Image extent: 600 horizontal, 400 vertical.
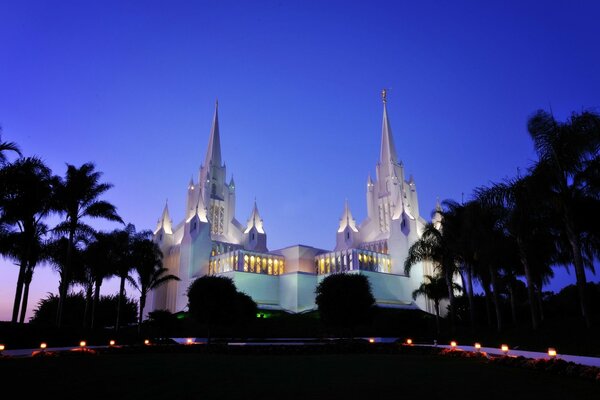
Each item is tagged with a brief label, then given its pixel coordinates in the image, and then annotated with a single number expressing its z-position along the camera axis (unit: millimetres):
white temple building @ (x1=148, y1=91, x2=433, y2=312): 51594
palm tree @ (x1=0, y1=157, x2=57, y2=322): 20250
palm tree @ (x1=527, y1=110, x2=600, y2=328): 16047
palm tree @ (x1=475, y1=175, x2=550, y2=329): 17406
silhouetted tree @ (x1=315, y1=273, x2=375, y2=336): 28922
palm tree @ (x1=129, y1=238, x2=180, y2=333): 36656
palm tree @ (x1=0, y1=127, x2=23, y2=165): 17078
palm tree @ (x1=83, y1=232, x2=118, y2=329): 32156
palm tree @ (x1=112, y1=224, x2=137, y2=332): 34381
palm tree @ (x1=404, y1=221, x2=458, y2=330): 29359
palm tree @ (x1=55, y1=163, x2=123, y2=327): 25844
